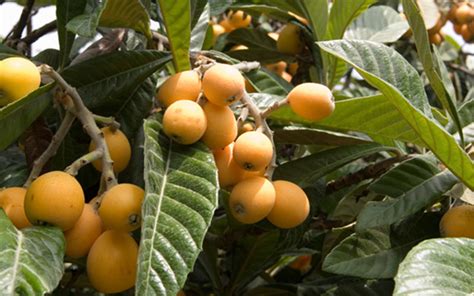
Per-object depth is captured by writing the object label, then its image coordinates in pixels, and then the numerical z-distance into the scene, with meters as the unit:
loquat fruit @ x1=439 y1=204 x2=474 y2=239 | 1.03
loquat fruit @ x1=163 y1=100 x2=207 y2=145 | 0.97
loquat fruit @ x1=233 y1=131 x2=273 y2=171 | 0.98
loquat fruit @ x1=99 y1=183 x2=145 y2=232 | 0.93
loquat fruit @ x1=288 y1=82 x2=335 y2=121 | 1.02
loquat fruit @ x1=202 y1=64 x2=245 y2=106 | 0.98
